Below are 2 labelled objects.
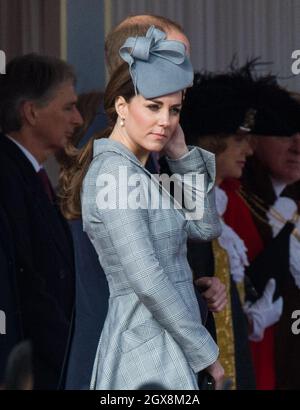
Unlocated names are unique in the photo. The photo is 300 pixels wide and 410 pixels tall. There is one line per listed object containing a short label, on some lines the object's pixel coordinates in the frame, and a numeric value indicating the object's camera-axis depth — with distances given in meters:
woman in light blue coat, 8.04
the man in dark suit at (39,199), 9.95
